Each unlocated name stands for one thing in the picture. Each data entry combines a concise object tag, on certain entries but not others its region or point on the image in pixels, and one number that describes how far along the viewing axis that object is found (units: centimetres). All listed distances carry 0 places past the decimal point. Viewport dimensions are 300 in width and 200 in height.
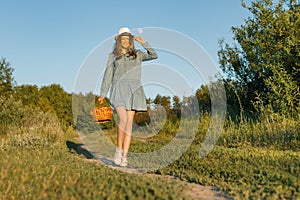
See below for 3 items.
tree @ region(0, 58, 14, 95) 1661
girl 530
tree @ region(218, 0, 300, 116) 869
